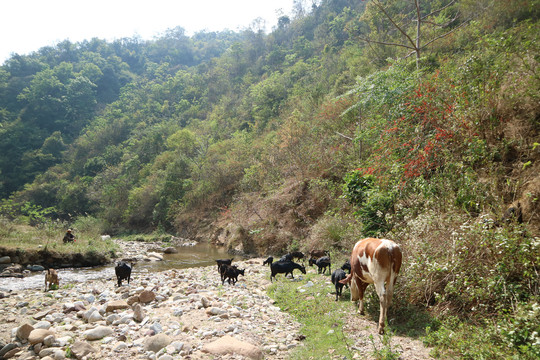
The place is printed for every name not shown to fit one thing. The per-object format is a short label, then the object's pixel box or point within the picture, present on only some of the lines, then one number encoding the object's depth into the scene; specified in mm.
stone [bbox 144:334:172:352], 5094
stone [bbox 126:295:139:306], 7754
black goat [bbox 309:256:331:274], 9656
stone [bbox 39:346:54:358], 5227
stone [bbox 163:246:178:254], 21203
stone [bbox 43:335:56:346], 5526
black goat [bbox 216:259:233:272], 11614
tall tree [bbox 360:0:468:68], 22312
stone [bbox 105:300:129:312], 7199
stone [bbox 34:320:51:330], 6301
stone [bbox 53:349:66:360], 4994
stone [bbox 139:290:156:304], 7809
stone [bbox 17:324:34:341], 5889
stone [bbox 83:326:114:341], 5770
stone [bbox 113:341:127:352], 5215
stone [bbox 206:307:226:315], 6504
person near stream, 17194
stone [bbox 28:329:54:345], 5631
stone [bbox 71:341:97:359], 5062
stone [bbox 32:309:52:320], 7137
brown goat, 10578
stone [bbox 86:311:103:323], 6689
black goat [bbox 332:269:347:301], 7012
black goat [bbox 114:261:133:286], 10273
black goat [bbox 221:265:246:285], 9398
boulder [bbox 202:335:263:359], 4750
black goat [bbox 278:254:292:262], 10699
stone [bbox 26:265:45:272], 14500
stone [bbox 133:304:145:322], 6512
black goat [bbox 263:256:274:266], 12047
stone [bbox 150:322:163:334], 5684
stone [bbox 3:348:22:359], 5391
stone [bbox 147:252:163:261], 18353
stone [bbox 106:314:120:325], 6484
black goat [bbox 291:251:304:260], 12507
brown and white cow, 5383
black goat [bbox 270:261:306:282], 9547
